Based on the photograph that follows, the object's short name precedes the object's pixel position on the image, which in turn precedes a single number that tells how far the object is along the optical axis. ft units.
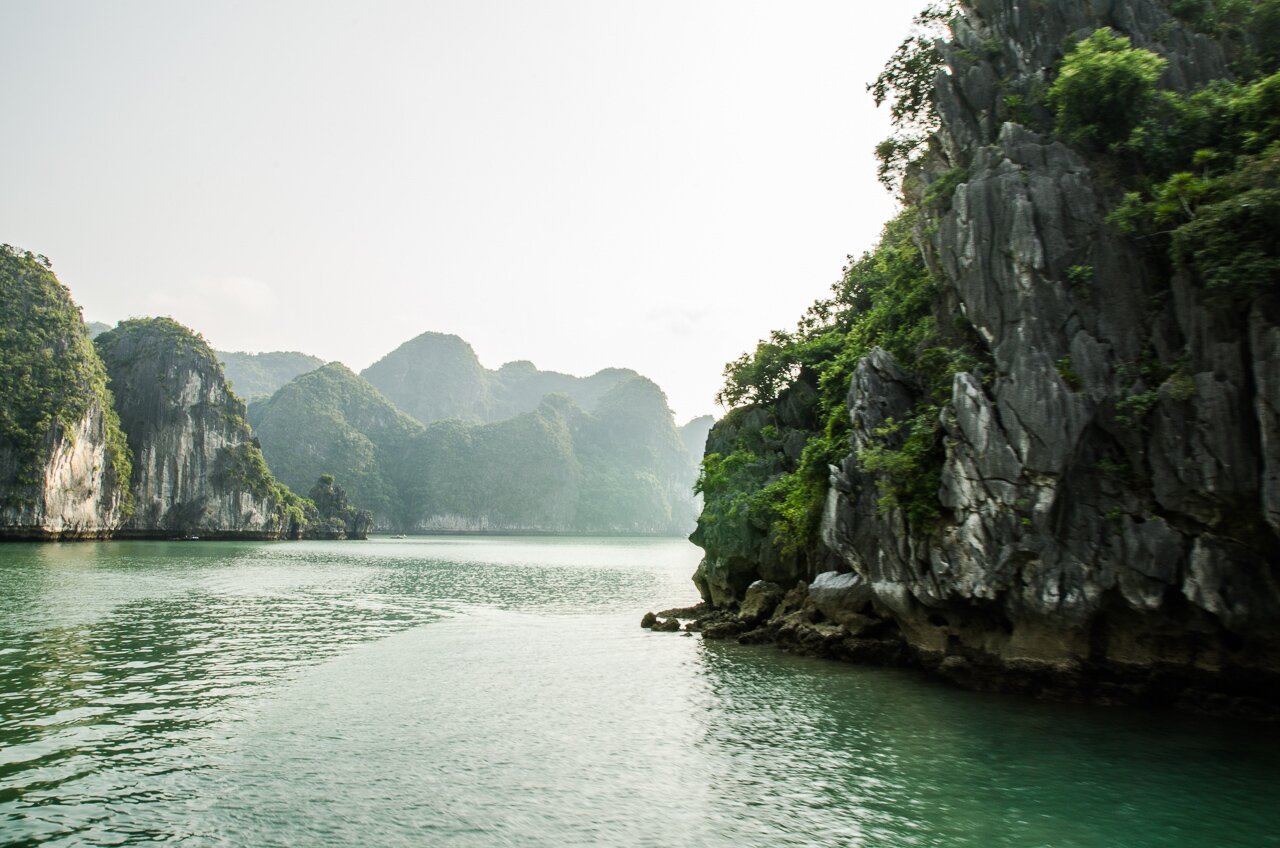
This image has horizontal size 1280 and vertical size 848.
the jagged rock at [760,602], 87.09
